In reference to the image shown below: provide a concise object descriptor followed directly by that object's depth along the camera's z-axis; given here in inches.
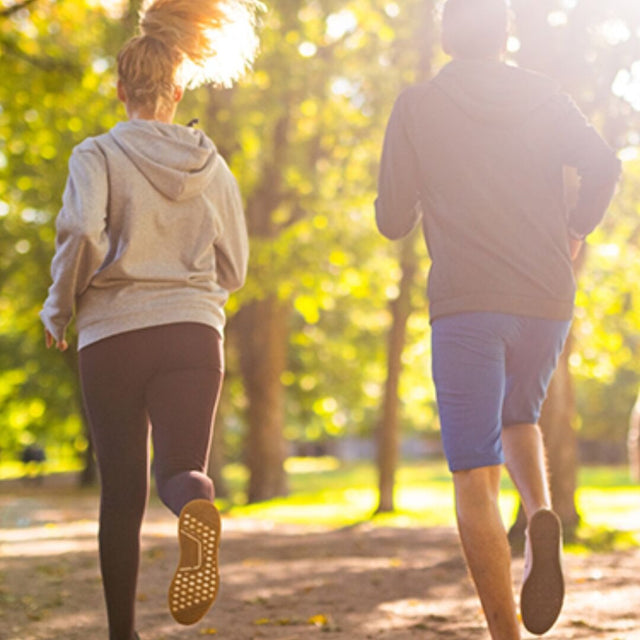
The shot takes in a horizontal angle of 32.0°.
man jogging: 138.4
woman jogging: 146.9
